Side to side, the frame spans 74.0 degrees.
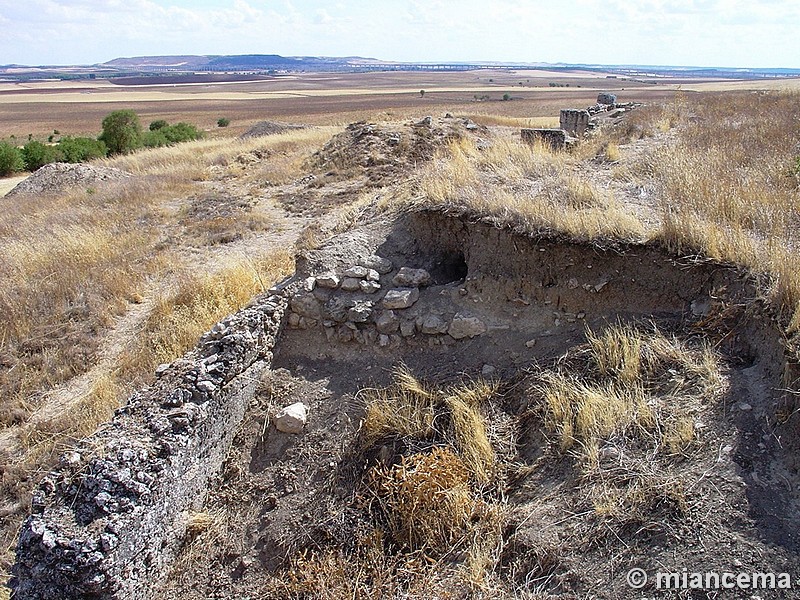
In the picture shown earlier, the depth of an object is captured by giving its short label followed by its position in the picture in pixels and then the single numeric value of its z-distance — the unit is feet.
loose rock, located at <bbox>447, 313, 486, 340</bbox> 18.92
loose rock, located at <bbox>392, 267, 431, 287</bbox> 20.72
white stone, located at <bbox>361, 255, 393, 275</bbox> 21.40
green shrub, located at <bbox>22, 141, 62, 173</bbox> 106.42
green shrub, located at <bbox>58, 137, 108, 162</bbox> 103.45
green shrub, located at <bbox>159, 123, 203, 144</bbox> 121.86
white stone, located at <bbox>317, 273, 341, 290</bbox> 20.67
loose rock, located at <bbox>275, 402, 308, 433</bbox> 17.44
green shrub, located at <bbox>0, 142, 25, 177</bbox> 99.81
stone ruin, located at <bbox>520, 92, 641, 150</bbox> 48.80
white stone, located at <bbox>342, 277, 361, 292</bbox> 20.58
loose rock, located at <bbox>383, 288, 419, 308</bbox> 19.88
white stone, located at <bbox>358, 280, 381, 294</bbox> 20.53
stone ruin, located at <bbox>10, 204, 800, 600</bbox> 12.72
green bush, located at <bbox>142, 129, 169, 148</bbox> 116.37
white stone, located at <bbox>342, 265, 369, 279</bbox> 20.89
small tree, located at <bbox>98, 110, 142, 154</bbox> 113.29
